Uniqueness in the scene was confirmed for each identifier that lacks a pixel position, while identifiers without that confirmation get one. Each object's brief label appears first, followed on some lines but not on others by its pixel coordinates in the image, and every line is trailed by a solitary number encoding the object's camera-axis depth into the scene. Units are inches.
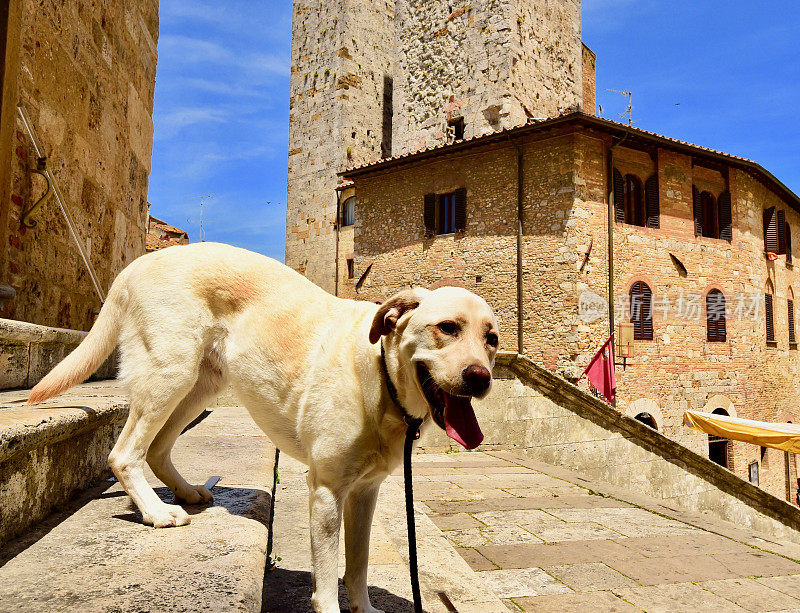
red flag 567.8
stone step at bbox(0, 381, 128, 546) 69.6
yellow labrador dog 74.0
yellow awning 463.8
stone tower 792.9
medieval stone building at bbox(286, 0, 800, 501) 620.1
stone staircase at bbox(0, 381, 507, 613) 58.3
